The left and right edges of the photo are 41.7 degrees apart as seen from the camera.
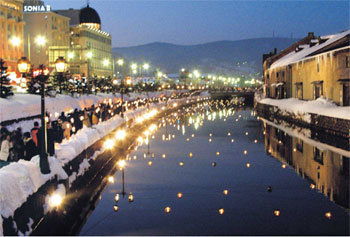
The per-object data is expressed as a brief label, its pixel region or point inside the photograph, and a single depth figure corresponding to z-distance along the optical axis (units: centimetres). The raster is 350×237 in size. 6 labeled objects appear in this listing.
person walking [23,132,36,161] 1678
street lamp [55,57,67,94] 2523
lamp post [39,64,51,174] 1527
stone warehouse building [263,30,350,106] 3794
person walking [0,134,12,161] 1600
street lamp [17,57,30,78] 2798
